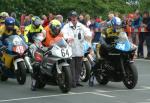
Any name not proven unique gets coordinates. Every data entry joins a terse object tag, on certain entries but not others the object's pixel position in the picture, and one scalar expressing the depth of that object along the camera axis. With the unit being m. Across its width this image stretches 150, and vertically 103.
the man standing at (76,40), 14.79
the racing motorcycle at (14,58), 15.63
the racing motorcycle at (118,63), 14.46
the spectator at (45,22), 26.36
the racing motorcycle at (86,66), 16.11
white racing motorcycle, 13.48
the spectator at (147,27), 24.05
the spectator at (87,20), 29.08
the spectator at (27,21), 29.98
